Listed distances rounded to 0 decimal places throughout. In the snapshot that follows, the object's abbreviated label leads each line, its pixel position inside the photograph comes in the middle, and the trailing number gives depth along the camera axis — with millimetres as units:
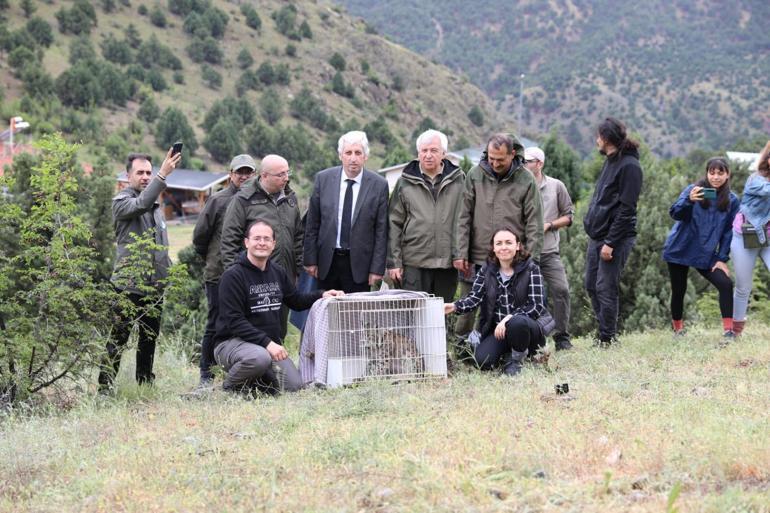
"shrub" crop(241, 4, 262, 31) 106188
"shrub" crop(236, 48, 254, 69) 96062
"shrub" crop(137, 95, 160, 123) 75938
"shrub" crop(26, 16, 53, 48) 81062
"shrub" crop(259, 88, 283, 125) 87250
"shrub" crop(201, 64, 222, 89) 89375
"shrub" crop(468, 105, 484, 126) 113438
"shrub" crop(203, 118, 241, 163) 75375
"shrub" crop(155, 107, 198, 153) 71375
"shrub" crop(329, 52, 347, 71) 104375
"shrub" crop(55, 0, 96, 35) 85562
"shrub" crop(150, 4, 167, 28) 96438
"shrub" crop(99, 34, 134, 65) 85250
